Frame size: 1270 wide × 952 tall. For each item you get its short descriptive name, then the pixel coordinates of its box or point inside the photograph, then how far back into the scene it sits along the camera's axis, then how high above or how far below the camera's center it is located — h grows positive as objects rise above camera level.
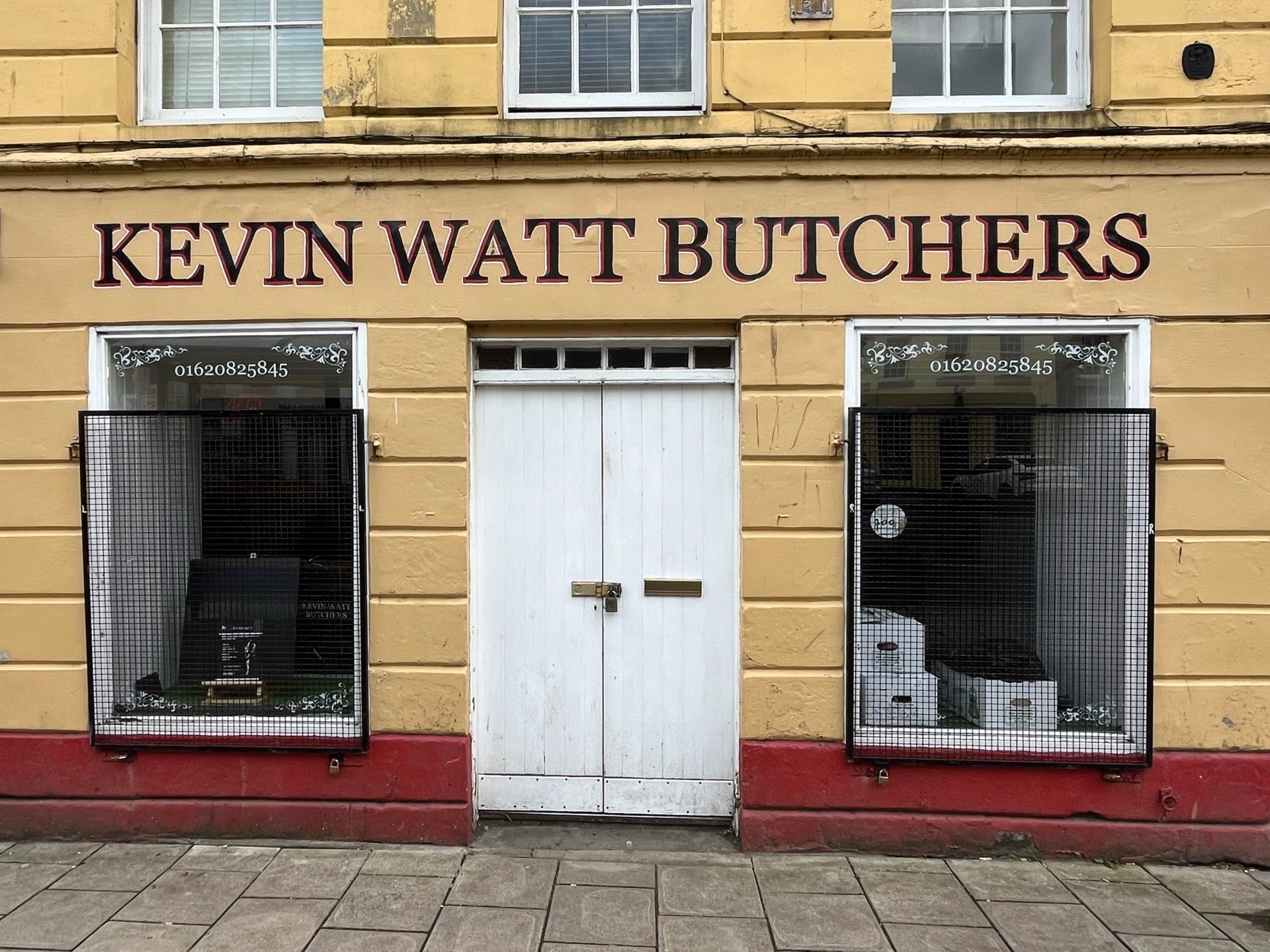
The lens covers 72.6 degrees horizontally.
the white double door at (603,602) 4.84 -0.79
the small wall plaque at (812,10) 4.59 +2.41
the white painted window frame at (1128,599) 4.52 -0.72
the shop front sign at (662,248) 4.54 +1.14
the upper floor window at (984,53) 4.84 +2.30
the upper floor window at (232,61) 4.97 +2.32
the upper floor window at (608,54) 4.90 +2.33
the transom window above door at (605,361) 4.80 +0.57
